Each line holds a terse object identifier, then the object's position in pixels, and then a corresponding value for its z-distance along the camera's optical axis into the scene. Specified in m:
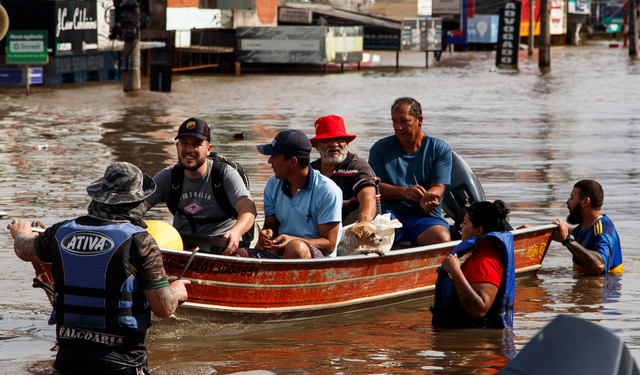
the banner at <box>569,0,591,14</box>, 78.44
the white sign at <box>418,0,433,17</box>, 65.33
